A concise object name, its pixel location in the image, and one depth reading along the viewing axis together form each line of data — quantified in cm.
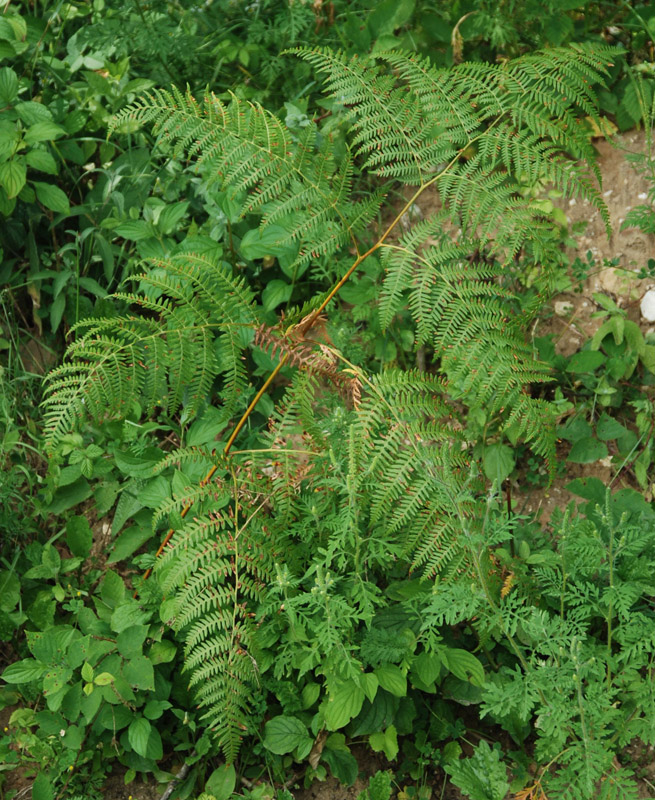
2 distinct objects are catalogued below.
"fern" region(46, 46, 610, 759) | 240
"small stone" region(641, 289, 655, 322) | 334
